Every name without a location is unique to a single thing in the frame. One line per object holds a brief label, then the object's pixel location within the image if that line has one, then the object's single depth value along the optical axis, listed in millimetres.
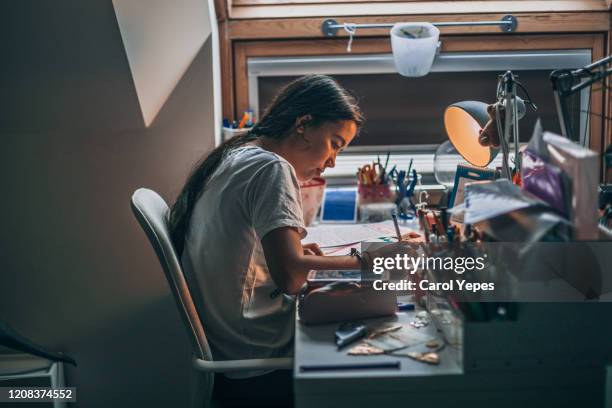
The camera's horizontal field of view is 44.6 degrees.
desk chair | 1396
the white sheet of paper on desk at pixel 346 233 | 1943
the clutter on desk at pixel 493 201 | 1098
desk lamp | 1618
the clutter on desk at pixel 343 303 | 1307
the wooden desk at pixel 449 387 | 1088
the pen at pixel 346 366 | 1121
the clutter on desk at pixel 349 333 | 1209
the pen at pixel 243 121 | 2402
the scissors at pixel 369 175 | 2229
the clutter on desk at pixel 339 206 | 2215
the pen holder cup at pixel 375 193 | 2203
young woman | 1424
